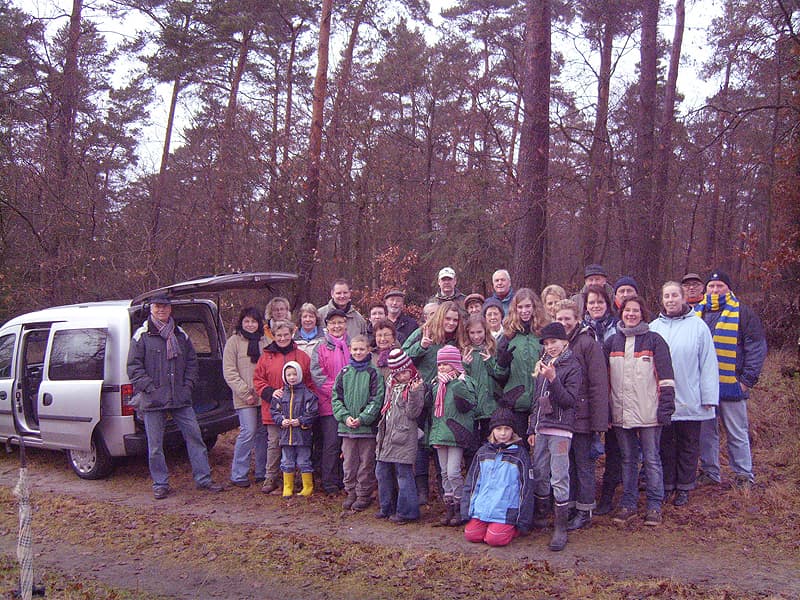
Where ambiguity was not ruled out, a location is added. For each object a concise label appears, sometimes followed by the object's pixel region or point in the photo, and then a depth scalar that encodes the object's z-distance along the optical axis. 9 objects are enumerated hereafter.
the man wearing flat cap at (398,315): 7.18
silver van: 7.10
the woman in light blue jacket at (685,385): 5.90
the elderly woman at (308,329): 7.40
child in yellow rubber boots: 6.73
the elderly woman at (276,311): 7.41
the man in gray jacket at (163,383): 6.83
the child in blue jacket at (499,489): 5.32
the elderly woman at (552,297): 6.41
